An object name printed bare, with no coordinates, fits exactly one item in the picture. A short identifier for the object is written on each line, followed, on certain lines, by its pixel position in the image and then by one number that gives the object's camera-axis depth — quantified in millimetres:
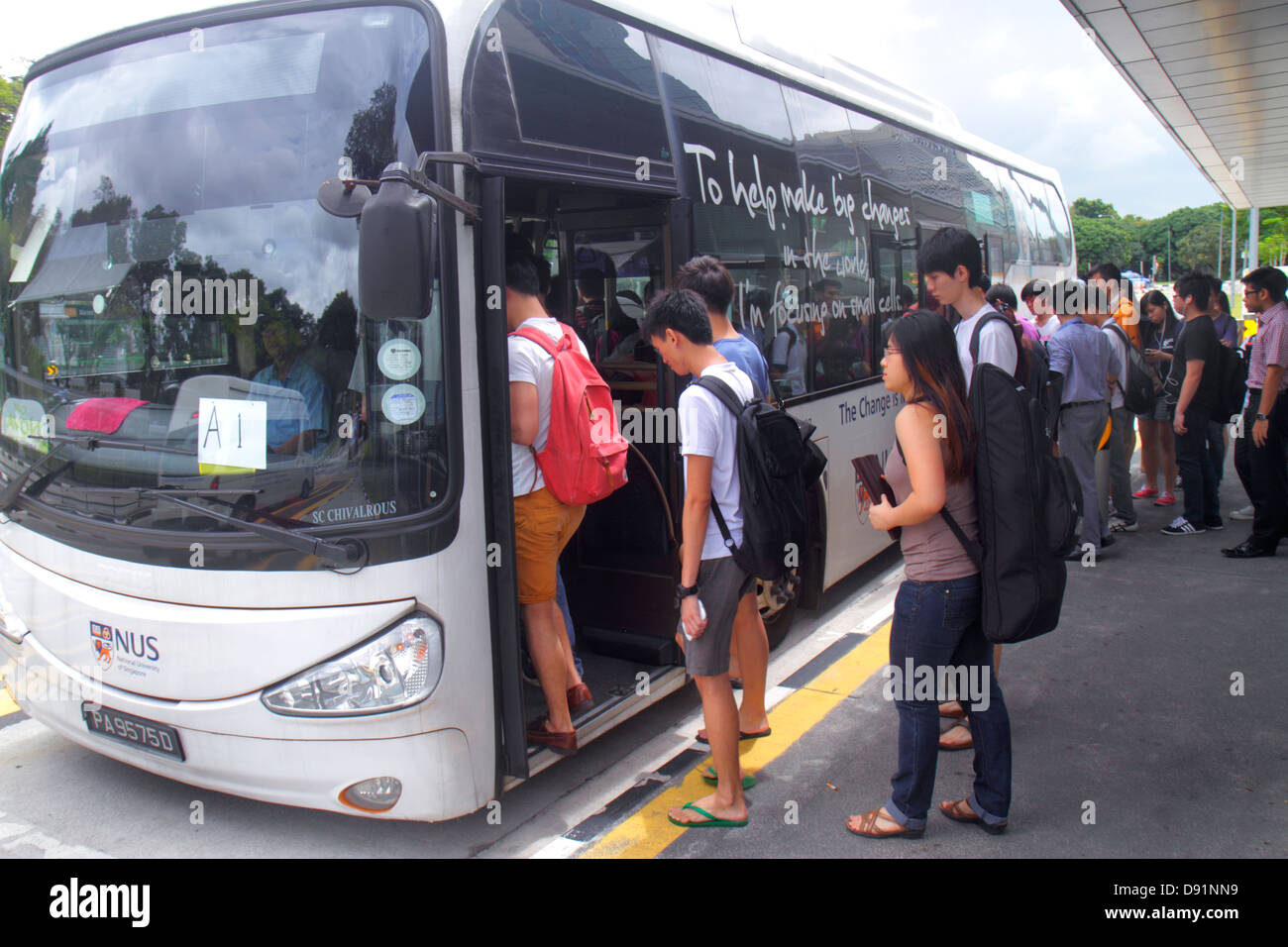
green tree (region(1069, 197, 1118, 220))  148625
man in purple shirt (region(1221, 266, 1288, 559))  7129
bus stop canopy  7605
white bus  3225
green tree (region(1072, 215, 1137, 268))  124000
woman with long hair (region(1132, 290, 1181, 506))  9594
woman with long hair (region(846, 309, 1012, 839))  3346
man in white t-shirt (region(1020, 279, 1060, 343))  6711
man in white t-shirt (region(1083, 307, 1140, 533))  8289
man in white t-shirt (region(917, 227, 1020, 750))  4094
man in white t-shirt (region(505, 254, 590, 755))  3877
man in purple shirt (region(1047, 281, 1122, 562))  7125
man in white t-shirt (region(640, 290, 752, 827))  3523
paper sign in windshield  3246
